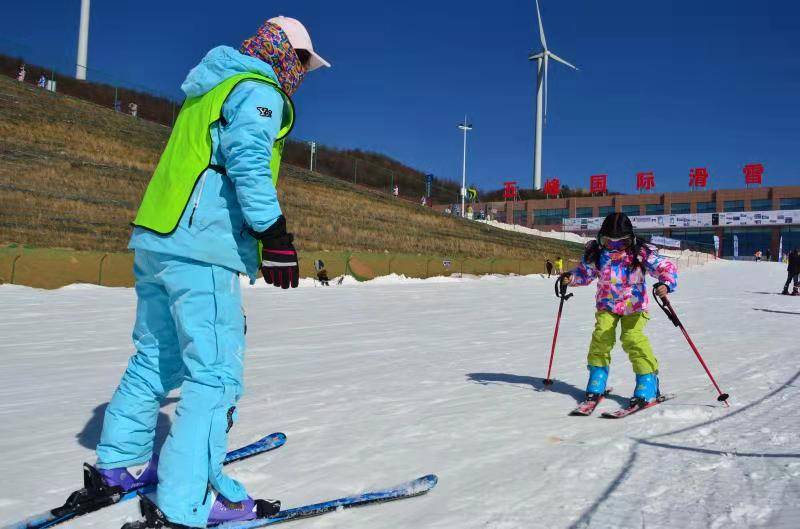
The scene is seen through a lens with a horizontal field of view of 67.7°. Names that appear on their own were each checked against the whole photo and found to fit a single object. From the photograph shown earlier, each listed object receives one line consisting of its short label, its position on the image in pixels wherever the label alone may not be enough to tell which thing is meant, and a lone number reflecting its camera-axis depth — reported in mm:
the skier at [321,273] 19156
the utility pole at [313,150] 45031
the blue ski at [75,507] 2306
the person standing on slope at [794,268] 18758
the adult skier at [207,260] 2297
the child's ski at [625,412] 4109
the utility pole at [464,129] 55425
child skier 4402
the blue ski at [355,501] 2395
